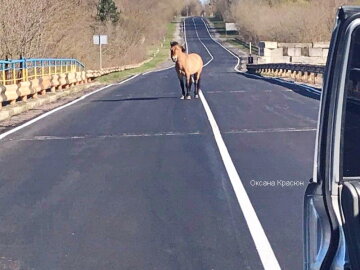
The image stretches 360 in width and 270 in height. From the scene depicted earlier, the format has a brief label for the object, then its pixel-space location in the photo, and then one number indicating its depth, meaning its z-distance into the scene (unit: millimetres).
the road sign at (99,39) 57847
